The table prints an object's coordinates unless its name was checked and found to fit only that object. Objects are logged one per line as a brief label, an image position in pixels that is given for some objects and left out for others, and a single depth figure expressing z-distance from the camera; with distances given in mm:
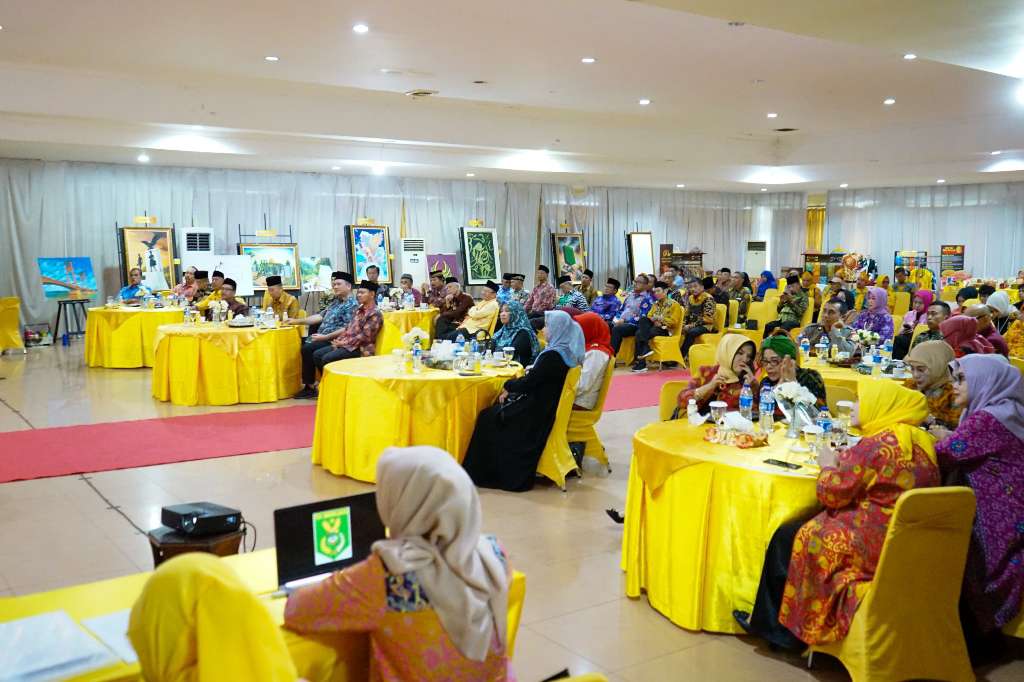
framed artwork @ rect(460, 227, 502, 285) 18656
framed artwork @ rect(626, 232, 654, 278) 21078
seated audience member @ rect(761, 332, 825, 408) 5191
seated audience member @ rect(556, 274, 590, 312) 13420
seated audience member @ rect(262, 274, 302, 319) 10859
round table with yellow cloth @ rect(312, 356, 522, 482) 6287
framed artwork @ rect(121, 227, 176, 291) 14758
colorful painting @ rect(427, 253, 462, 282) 18047
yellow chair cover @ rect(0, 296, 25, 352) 12688
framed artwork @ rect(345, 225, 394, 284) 17312
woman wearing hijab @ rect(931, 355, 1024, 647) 3625
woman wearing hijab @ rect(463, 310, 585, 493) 6164
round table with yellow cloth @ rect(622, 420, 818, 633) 3816
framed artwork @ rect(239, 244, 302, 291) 16125
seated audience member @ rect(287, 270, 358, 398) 9680
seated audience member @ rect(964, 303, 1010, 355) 7512
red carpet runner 6703
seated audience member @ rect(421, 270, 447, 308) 13805
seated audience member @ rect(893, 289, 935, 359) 8766
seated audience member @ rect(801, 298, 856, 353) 8234
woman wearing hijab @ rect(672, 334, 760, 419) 5164
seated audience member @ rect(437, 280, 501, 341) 11453
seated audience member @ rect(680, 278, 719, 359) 13062
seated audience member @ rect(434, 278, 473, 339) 12281
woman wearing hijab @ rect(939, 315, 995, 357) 6863
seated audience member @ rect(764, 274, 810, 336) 12383
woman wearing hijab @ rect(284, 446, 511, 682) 2109
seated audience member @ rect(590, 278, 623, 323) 14125
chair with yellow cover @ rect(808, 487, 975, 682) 3248
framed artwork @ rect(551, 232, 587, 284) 19938
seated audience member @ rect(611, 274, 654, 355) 12828
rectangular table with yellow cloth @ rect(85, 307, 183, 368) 11508
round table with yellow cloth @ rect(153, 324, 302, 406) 9211
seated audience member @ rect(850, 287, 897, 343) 9500
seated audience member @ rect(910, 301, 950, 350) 8039
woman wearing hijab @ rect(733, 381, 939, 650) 3449
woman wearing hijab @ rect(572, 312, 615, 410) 6672
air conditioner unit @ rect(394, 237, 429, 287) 17891
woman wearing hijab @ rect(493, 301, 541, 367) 8273
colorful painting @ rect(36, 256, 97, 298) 13977
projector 3225
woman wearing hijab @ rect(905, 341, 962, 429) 4645
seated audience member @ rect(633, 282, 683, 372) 12586
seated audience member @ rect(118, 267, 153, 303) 12945
